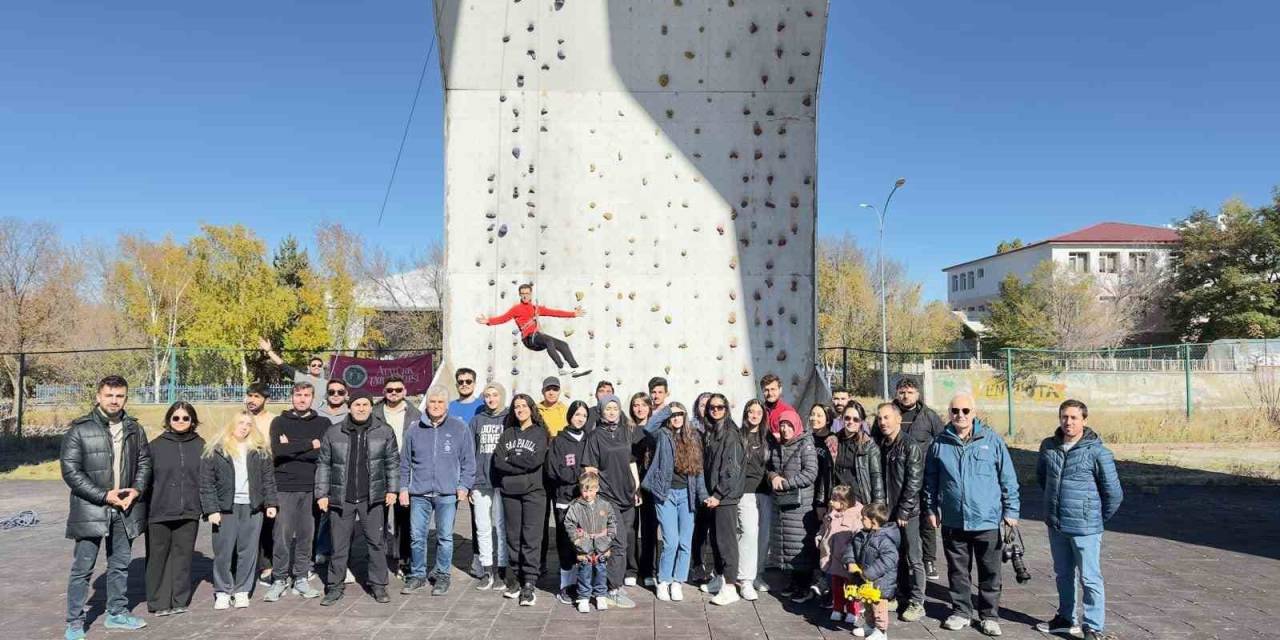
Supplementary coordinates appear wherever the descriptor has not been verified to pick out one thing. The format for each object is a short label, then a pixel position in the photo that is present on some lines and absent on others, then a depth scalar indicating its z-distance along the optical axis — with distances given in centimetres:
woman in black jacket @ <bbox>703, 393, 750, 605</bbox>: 583
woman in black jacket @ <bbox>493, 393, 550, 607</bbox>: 591
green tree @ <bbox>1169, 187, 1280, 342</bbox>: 3650
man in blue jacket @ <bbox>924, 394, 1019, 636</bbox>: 513
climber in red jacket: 823
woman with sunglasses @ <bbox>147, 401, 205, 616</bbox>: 550
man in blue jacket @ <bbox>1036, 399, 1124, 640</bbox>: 494
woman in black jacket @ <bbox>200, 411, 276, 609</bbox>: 565
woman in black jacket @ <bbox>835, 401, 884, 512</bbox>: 557
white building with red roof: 4638
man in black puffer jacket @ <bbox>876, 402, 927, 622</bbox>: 542
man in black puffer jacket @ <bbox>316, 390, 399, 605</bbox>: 588
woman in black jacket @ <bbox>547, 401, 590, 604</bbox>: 588
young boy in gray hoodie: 555
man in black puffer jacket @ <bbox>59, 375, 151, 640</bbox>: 507
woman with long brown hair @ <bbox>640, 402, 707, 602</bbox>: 589
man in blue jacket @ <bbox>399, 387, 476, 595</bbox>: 616
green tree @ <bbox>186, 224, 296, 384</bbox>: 3875
